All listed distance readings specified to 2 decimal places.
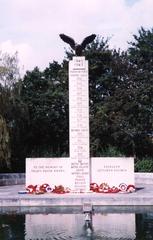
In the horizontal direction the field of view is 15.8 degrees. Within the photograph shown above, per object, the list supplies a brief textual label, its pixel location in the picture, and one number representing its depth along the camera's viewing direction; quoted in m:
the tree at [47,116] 30.84
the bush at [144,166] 28.05
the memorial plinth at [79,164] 21.19
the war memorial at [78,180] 18.97
